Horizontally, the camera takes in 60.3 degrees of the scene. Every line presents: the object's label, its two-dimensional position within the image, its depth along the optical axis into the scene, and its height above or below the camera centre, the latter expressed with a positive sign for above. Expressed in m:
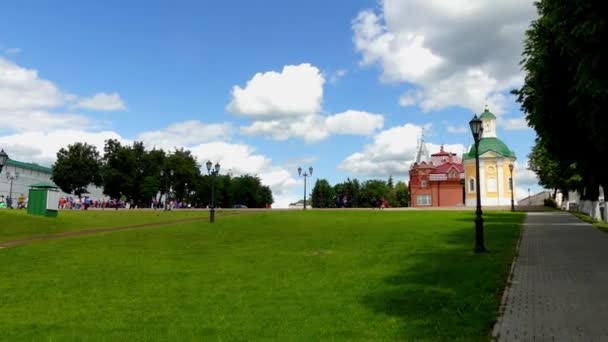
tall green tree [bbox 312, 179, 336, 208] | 125.96 +4.36
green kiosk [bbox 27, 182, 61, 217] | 32.84 +0.54
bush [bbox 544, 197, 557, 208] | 69.62 +1.55
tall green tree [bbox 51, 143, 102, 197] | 82.25 +6.73
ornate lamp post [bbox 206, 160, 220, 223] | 32.06 +2.80
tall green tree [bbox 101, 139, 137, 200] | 81.81 +6.53
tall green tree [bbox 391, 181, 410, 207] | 126.88 +3.99
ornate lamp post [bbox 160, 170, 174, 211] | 79.56 +5.65
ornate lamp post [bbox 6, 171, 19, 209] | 85.81 +5.93
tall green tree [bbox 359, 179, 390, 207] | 123.88 +5.41
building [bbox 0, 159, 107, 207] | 88.56 +6.15
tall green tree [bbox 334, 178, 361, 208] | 122.06 +5.43
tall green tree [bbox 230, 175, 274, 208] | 116.31 +4.63
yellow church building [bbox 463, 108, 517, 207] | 74.25 +5.51
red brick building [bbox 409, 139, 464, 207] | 83.62 +4.71
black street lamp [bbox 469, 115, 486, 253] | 15.38 +0.57
